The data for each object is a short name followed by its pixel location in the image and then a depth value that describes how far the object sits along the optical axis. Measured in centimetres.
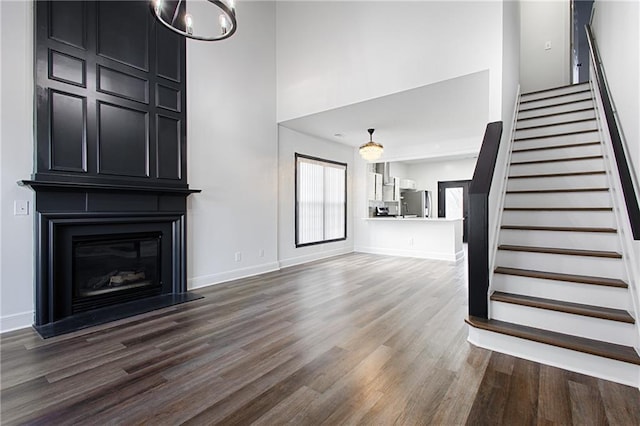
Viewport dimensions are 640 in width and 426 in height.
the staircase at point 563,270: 202
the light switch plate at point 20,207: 279
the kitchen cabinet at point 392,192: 820
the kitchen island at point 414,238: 633
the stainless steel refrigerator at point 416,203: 925
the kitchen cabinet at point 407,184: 921
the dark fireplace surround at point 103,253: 287
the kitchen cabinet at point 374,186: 754
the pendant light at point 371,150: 539
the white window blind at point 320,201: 608
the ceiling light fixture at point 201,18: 253
